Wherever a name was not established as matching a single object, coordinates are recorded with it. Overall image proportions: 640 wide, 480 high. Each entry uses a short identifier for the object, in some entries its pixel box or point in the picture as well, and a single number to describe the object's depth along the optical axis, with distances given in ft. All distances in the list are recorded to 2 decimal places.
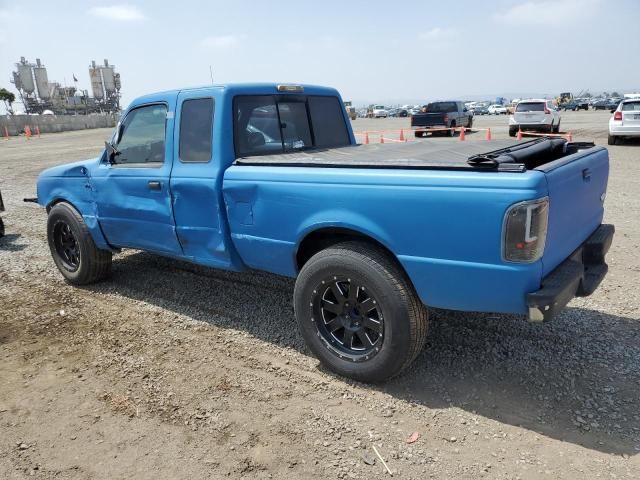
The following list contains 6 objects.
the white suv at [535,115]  67.05
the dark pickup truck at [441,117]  79.15
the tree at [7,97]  252.42
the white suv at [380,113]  204.71
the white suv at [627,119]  50.03
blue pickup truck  8.83
